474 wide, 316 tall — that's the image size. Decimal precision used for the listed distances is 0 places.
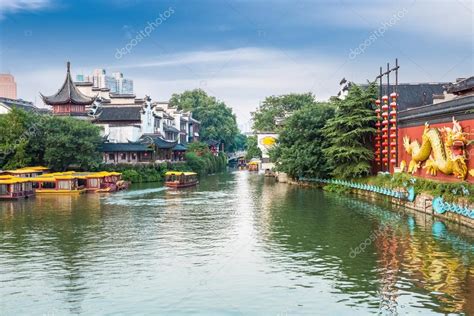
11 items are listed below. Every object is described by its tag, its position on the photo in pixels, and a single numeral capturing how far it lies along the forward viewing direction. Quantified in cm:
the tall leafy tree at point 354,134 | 3844
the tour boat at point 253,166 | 8825
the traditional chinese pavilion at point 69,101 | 5822
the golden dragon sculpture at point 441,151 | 2492
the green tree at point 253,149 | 7977
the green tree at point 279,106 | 8631
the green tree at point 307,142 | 4569
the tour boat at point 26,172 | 4203
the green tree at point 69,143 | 4728
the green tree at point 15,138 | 4553
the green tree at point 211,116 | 9612
